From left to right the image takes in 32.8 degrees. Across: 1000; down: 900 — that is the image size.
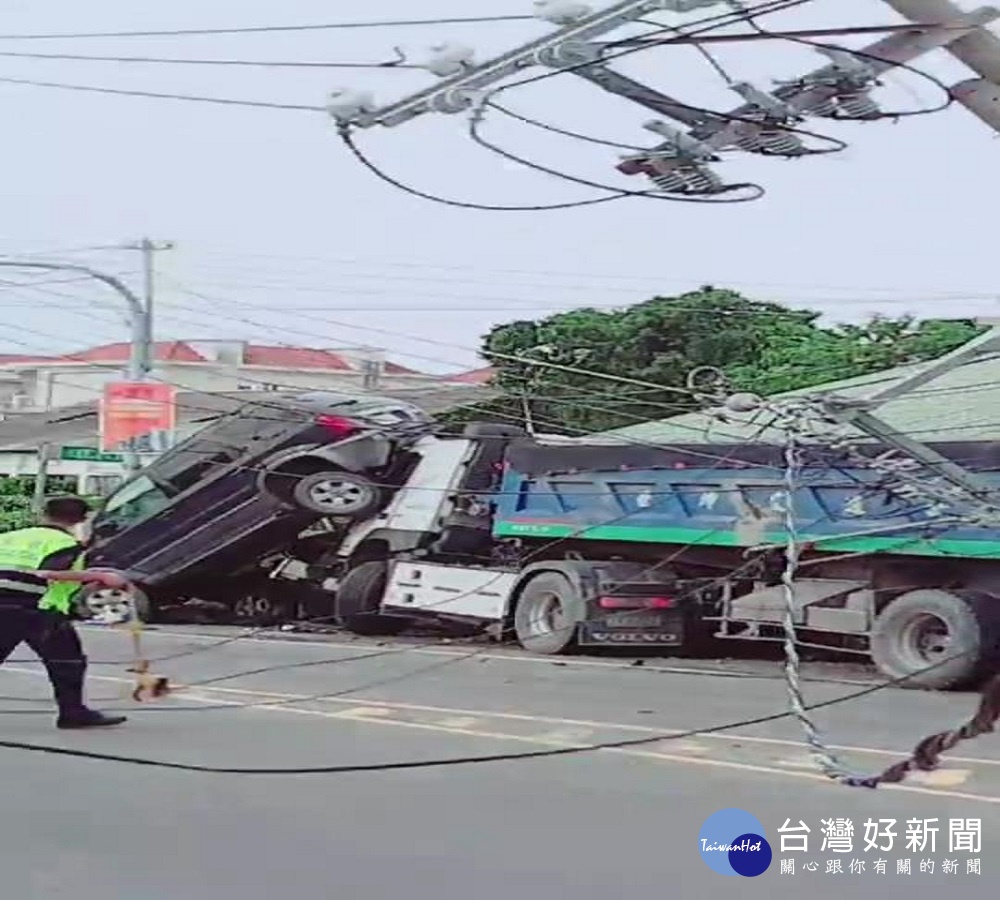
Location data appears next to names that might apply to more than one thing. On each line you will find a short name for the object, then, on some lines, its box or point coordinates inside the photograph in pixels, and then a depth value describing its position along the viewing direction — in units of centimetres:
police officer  970
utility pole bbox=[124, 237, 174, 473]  2380
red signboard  2198
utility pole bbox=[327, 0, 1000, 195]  940
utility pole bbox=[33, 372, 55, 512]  2258
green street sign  2588
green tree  2953
